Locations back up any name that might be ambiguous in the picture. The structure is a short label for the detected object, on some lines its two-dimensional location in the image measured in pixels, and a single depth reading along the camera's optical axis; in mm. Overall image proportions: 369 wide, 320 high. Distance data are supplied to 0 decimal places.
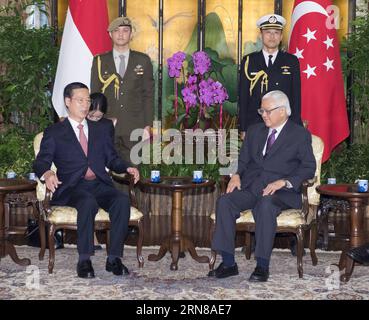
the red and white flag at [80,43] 7098
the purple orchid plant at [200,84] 6844
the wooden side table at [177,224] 5367
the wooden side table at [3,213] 5287
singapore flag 7094
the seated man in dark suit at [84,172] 5016
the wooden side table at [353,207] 5055
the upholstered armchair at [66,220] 5105
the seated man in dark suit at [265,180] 4938
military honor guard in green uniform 6363
